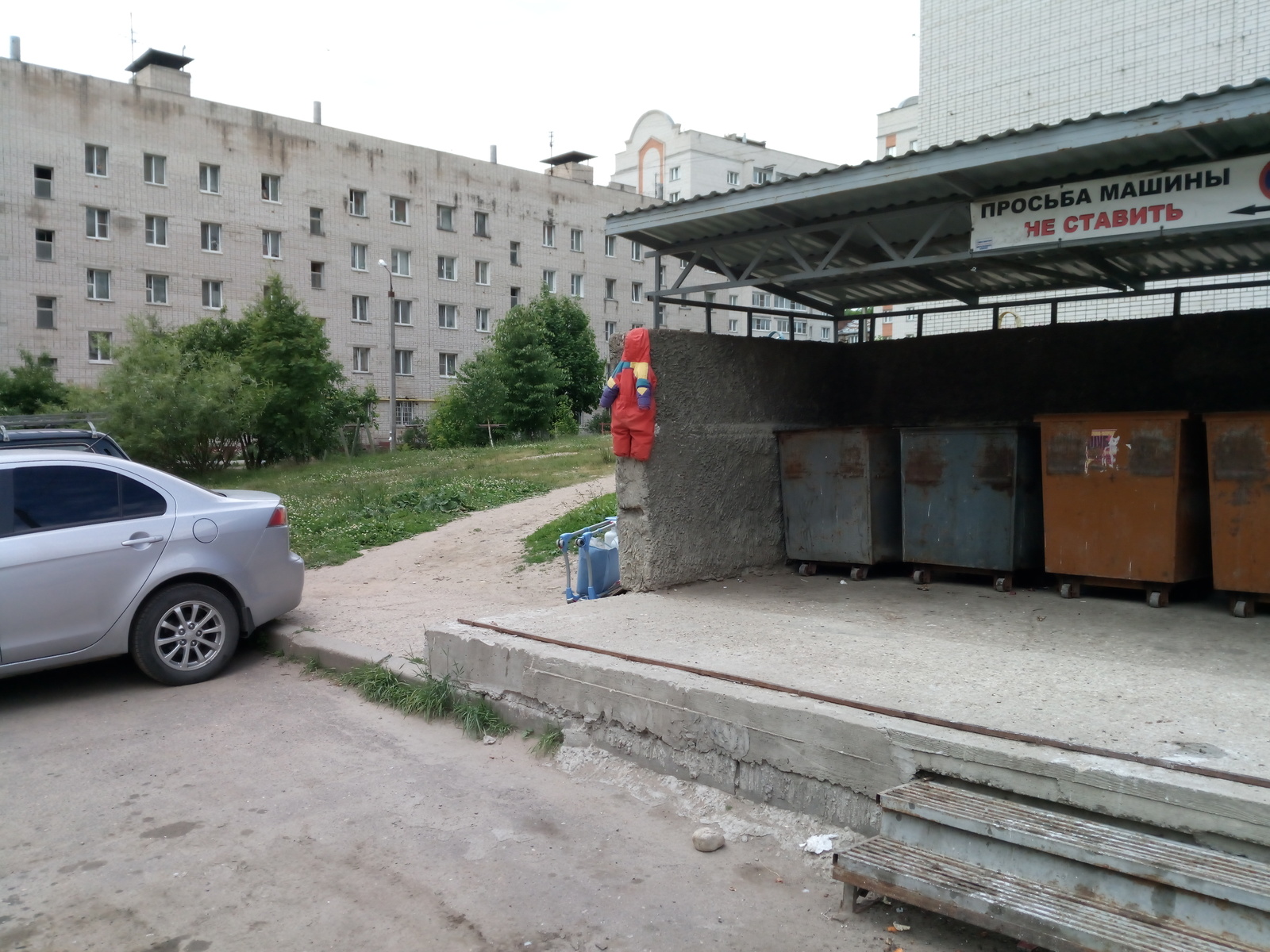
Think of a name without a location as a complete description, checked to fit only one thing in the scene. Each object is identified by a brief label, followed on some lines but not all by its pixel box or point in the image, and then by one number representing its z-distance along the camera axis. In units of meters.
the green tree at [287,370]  33.75
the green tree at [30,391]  34.75
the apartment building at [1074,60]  16.48
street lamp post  39.83
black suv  8.22
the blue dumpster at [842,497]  8.30
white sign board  6.02
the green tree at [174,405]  28.02
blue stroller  8.58
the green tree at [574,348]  48.84
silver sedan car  6.41
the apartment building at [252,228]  39.53
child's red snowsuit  7.74
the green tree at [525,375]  43.03
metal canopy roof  5.98
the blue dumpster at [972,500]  7.71
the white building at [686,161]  70.88
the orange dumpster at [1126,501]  6.80
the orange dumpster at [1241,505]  6.46
